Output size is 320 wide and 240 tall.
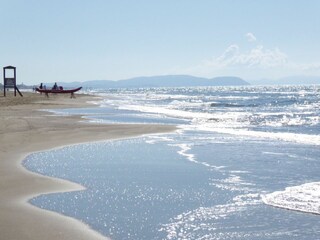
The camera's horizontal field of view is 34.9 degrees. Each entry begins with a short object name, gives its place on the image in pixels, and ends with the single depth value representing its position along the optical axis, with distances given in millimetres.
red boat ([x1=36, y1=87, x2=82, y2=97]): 72819
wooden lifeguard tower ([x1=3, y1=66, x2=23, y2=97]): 59431
